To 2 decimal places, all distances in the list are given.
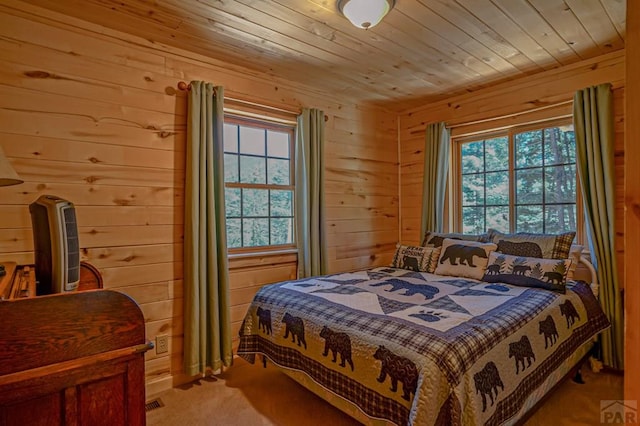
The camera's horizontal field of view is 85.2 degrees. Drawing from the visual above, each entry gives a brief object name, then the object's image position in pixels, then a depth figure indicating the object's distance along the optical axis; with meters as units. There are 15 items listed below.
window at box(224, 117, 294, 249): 2.80
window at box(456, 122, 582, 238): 2.91
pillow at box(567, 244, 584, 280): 2.43
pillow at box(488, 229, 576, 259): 2.50
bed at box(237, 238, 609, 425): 1.43
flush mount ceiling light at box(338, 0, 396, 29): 1.80
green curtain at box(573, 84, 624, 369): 2.47
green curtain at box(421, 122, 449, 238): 3.50
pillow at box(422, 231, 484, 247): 3.05
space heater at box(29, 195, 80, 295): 1.17
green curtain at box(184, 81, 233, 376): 2.35
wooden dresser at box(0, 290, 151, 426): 0.85
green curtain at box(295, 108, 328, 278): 3.00
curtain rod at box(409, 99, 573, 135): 2.85
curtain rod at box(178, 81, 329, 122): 2.40
